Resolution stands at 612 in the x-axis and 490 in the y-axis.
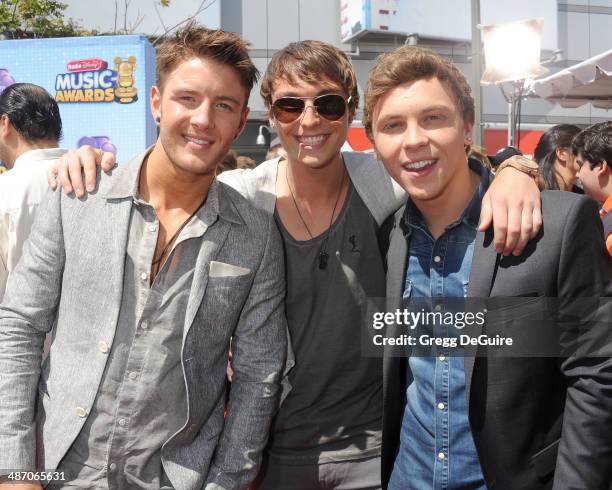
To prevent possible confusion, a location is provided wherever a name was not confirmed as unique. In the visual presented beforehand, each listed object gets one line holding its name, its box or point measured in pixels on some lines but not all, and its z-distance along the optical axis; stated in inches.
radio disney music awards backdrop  191.5
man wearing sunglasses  94.4
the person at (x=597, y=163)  163.3
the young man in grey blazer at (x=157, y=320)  78.5
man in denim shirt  69.7
